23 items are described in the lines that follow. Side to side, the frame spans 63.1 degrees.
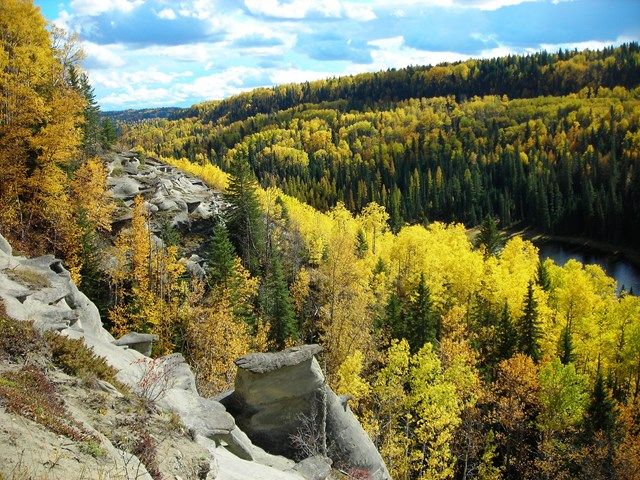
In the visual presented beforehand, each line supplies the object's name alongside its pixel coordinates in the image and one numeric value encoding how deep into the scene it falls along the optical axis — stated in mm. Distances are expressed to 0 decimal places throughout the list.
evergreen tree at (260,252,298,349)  49344
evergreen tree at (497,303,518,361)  51750
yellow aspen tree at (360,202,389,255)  83081
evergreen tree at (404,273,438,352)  50688
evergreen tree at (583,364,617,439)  41969
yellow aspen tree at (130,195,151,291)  45125
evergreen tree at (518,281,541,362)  50125
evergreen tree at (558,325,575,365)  50906
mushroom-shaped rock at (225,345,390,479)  25172
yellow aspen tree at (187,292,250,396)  39531
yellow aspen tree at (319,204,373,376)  46969
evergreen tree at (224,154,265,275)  59906
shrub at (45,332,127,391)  16812
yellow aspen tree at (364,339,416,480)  34562
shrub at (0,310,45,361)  15508
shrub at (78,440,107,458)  11633
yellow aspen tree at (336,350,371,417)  35062
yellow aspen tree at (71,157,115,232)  45844
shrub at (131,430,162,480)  12461
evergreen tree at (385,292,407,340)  52531
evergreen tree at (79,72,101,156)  58219
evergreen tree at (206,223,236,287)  49625
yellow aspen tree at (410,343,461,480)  33688
